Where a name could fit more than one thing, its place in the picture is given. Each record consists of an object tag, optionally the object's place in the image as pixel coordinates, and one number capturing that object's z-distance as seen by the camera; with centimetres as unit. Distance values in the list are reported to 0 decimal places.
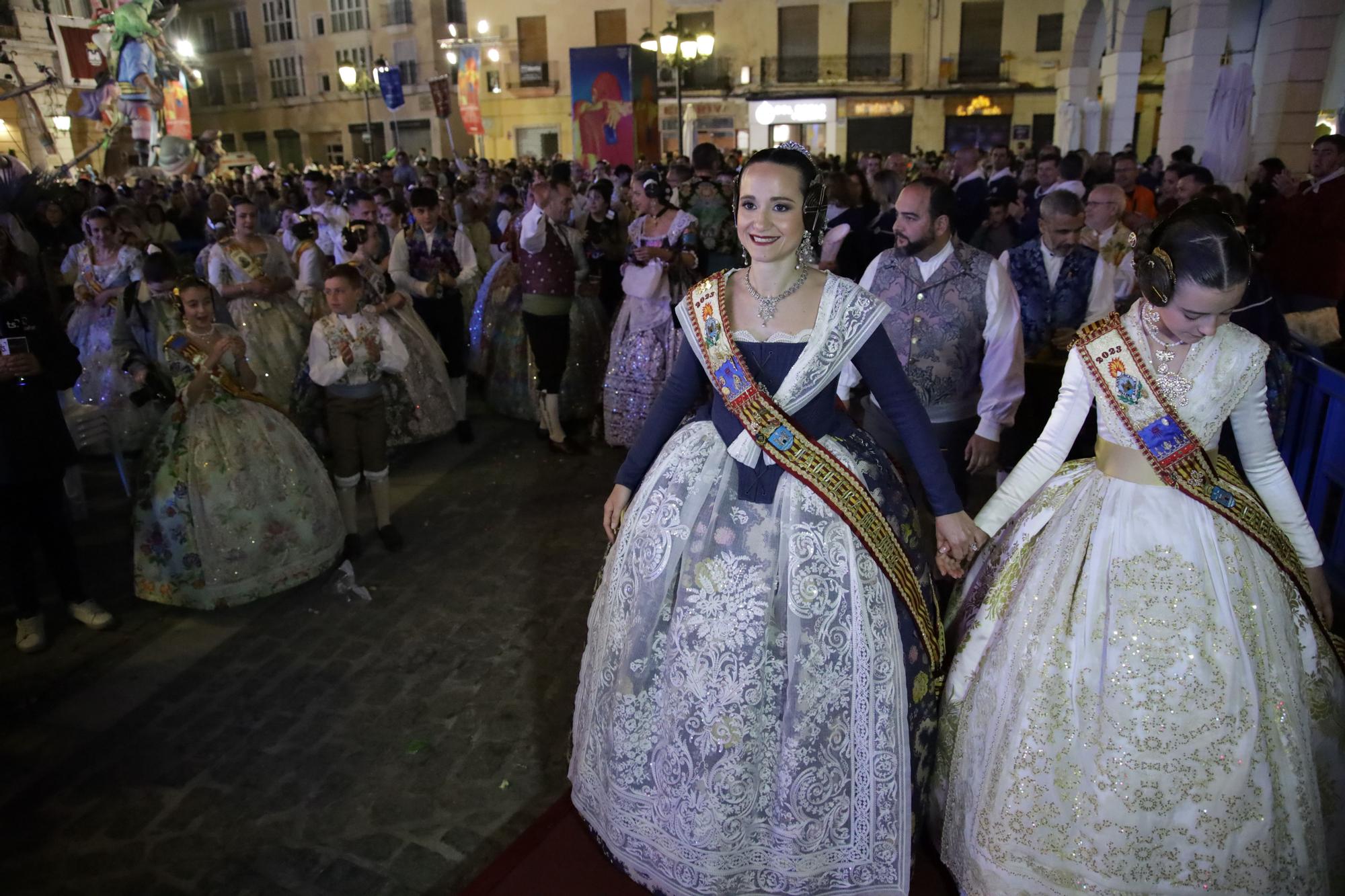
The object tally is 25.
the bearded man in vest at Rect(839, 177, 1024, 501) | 379
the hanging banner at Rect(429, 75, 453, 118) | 2262
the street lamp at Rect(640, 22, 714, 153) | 1542
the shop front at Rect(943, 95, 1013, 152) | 3094
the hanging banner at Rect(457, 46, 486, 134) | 2756
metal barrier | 348
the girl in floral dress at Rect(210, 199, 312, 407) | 679
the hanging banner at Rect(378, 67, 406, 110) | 2311
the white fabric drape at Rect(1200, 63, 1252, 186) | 965
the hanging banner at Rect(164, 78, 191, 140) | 3238
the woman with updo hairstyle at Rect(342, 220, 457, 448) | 692
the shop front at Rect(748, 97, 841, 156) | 3259
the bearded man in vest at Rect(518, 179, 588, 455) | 653
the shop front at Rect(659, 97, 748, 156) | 3328
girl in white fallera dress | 226
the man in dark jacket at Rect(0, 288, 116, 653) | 409
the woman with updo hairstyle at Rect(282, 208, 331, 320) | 691
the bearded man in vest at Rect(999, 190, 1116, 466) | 456
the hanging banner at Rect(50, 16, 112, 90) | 3198
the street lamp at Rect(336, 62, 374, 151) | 2720
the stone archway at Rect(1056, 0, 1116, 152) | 1756
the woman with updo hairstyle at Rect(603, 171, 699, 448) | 662
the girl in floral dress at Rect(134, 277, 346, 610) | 461
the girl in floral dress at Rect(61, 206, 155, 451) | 661
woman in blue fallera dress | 242
